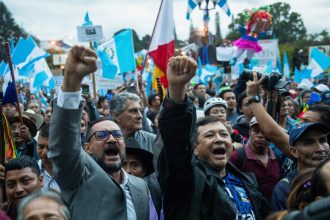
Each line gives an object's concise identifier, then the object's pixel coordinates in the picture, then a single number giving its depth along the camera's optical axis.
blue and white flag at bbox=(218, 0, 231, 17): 13.16
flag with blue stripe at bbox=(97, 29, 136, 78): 8.56
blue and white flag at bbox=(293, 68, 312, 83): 14.25
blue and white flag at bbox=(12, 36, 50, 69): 9.47
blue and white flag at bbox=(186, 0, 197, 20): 12.84
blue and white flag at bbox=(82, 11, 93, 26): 8.84
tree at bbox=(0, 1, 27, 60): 64.18
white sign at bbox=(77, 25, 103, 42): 8.09
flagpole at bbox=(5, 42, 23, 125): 5.13
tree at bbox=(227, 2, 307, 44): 79.56
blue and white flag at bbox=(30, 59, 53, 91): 11.74
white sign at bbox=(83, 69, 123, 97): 9.05
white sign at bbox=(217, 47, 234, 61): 14.58
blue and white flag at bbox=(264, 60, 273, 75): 14.96
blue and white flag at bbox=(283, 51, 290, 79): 16.70
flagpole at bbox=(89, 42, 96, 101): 7.41
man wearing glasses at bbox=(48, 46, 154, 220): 2.47
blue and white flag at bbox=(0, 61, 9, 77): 9.56
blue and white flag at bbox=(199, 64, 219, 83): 15.61
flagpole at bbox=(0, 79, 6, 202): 4.30
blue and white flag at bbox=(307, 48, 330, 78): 12.49
